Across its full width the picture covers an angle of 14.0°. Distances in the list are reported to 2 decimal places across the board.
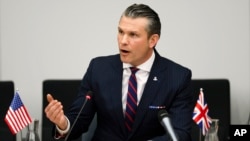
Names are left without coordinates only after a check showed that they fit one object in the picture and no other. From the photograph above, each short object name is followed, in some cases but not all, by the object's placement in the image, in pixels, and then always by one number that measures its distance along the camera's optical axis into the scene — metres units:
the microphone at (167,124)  4.45
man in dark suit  6.36
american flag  6.57
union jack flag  7.38
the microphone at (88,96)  5.52
